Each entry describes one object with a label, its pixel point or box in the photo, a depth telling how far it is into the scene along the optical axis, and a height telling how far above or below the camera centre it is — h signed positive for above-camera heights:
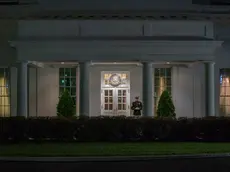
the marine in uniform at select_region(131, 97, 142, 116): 22.69 -0.53
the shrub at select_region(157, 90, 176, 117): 22.42 -0.48
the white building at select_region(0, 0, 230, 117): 21.39 +2.37
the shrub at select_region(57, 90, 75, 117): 22.24 -0.45
